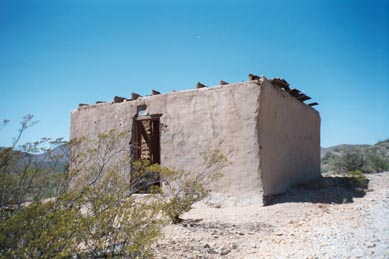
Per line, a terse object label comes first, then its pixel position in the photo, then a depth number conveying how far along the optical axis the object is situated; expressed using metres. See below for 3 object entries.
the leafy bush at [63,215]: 2.53
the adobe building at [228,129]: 7.32
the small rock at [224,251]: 4.27
